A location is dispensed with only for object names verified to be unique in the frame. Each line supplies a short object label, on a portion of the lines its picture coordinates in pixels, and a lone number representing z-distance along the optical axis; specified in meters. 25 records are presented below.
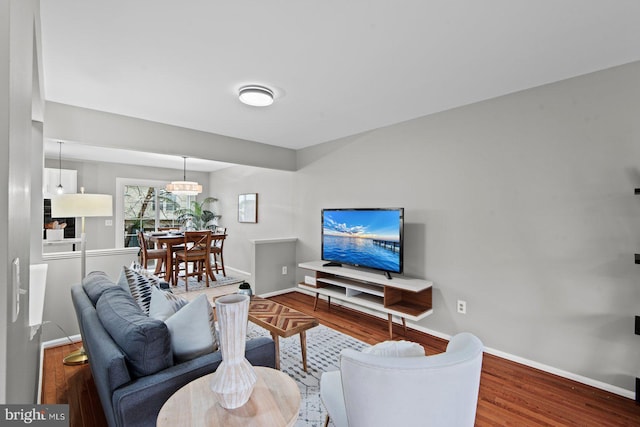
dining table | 4.96
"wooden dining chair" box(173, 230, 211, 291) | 5.01
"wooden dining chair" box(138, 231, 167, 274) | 5.00
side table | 1.08
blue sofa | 1.25
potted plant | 6.98
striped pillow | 1.94
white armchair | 1.04
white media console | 2.93
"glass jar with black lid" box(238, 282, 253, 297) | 2.85
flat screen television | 3.12
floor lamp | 2.70
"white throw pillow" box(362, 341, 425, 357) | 1.25
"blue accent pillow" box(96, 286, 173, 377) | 1.32
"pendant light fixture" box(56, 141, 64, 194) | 5.12
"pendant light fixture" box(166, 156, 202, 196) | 5.48
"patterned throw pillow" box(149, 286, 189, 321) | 1.67
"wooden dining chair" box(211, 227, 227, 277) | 5.68
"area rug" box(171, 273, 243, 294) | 4.96
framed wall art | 5.92
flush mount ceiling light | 2.50
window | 6.36
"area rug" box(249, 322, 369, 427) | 1.93
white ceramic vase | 1.14
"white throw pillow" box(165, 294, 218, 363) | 1.51
